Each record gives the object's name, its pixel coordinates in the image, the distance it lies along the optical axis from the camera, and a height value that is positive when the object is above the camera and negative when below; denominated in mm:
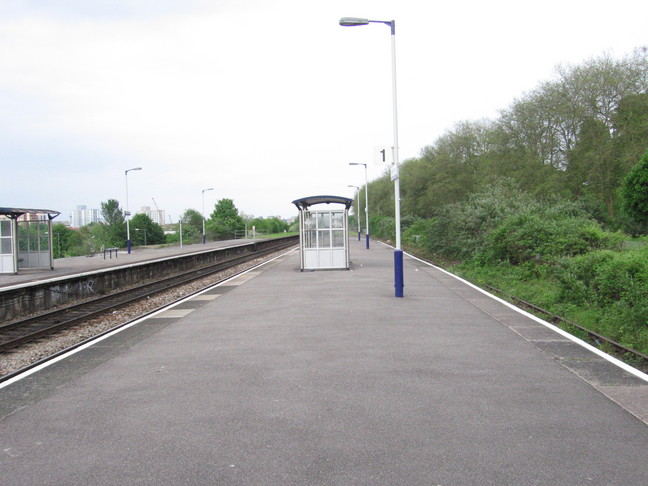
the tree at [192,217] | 125825 +3982
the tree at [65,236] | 98250 +126
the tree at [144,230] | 113938 +986
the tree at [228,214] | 131875 +5115
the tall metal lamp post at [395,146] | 12836 +2068
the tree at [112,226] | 116812 +2191
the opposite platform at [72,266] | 20236 -1503
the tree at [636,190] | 32125 +2026
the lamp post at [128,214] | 43094 +1756
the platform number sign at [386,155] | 13524 +1874
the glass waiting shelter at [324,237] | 21781 -267
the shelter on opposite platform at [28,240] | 23156 -131
